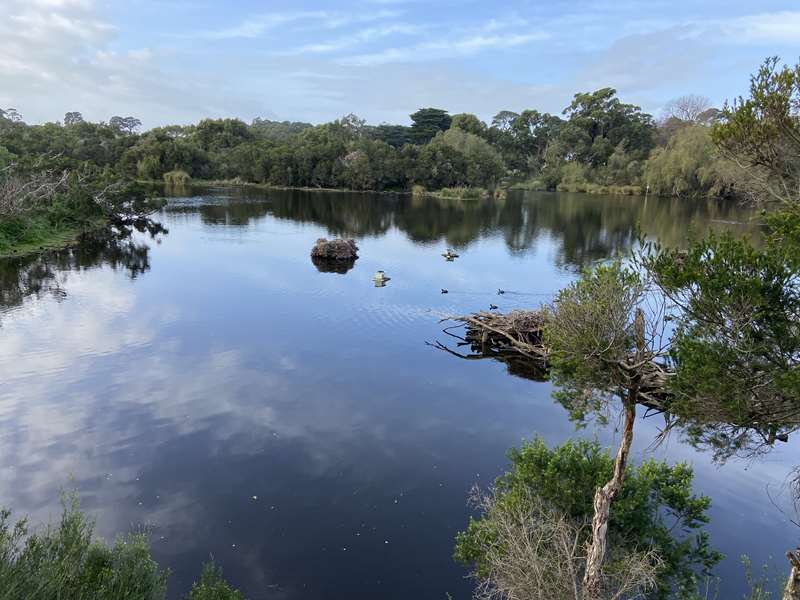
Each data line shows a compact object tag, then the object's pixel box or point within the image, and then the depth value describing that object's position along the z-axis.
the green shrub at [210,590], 8.93
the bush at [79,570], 7.17
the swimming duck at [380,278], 38.63
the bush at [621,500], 10.03
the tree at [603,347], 9.63
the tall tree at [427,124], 146.88
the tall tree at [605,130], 127.75
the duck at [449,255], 47.99
